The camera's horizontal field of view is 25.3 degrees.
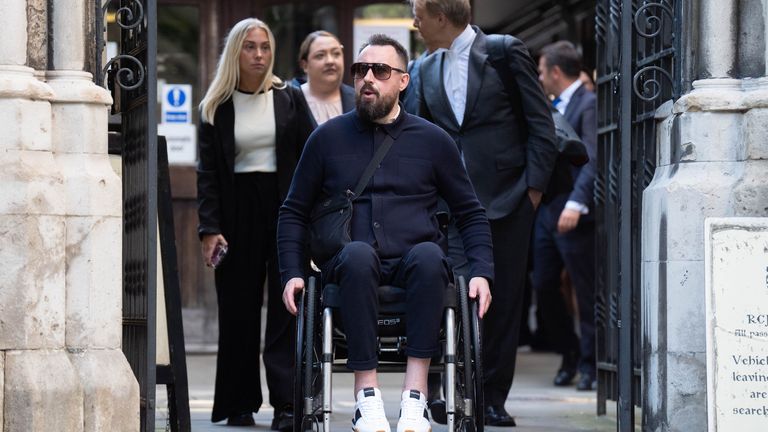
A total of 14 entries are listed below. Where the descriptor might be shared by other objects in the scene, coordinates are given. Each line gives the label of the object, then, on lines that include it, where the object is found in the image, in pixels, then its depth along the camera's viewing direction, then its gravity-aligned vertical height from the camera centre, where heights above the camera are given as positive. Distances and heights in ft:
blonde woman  27.25 +0.28
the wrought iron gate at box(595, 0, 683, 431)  23.70 +0.86
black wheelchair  20.45 -1.73
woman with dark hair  28.14 +2.13
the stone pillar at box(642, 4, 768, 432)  22.76 +0.11
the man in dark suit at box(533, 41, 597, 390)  35.32 -0.68
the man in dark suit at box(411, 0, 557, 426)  27.27 +1.11
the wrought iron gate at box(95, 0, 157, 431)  23.04 +0.43
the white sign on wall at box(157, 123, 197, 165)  39.17 +1.54
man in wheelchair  20.75 -0.20
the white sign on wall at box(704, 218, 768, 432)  20.90 -1.43
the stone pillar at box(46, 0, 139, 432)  22.25 -0.32
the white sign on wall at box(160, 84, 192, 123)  39.22 +2.42
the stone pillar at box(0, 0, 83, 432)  21.68 -0.61
